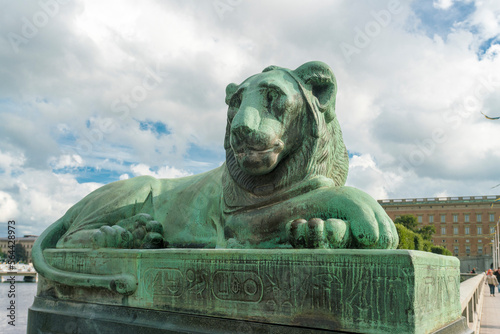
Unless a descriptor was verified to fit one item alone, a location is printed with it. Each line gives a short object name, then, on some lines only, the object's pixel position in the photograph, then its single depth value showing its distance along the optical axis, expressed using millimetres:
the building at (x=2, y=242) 36938
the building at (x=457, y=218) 77812
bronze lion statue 2467
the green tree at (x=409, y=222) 62169
